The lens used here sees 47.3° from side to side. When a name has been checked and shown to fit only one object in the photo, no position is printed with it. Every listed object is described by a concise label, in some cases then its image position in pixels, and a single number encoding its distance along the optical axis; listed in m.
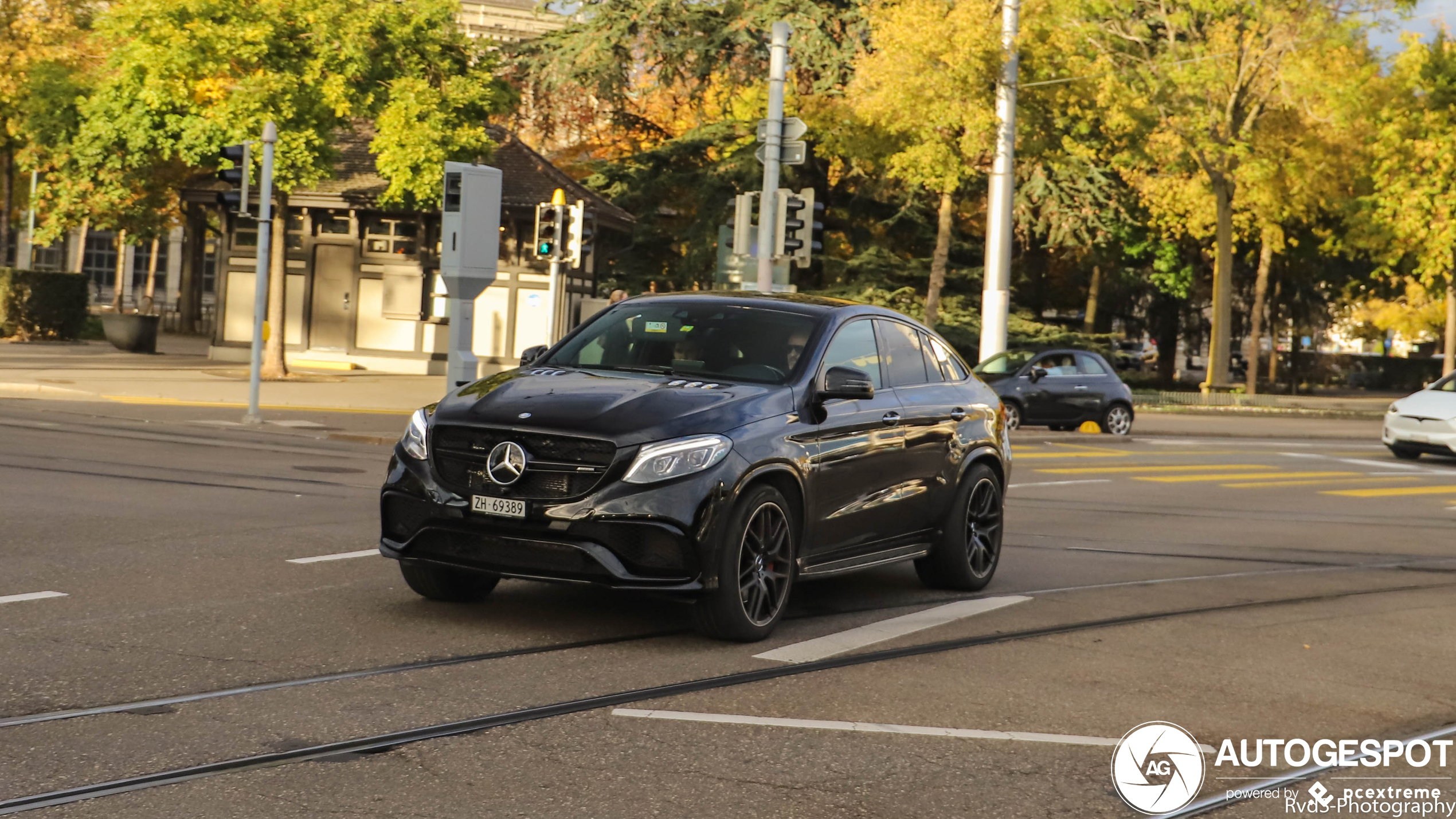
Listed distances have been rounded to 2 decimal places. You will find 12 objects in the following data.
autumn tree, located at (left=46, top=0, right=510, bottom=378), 26.25
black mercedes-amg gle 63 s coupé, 7.16
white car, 24.36
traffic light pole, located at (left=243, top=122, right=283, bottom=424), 19.95
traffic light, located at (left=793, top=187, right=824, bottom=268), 24.19
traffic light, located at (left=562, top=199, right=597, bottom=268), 21.95
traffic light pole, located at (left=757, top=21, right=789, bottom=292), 23.81
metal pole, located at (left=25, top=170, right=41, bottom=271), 40.89
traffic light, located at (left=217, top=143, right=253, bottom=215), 19.83
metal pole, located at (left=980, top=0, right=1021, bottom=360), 29.73
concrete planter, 36.28
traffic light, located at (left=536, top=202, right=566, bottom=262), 21.83
